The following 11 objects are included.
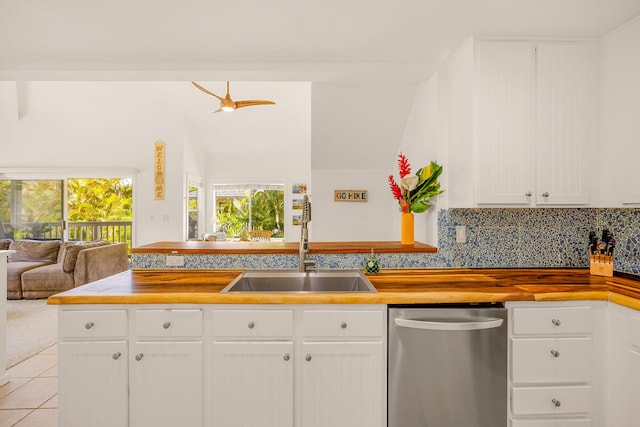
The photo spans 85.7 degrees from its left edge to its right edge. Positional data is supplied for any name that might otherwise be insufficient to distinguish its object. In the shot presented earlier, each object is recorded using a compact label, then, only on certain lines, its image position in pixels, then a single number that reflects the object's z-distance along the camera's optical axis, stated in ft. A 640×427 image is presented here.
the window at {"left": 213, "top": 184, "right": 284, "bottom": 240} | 27.81
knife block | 7.09
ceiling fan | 15.70
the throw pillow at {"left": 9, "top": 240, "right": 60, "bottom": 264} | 17.24
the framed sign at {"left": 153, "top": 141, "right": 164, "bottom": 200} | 22.44
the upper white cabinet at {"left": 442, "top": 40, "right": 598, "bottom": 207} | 6.88
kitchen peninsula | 5.48
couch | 15.89
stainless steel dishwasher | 5.51
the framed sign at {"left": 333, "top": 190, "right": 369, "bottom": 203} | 12.91
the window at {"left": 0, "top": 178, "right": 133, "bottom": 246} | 22.09
